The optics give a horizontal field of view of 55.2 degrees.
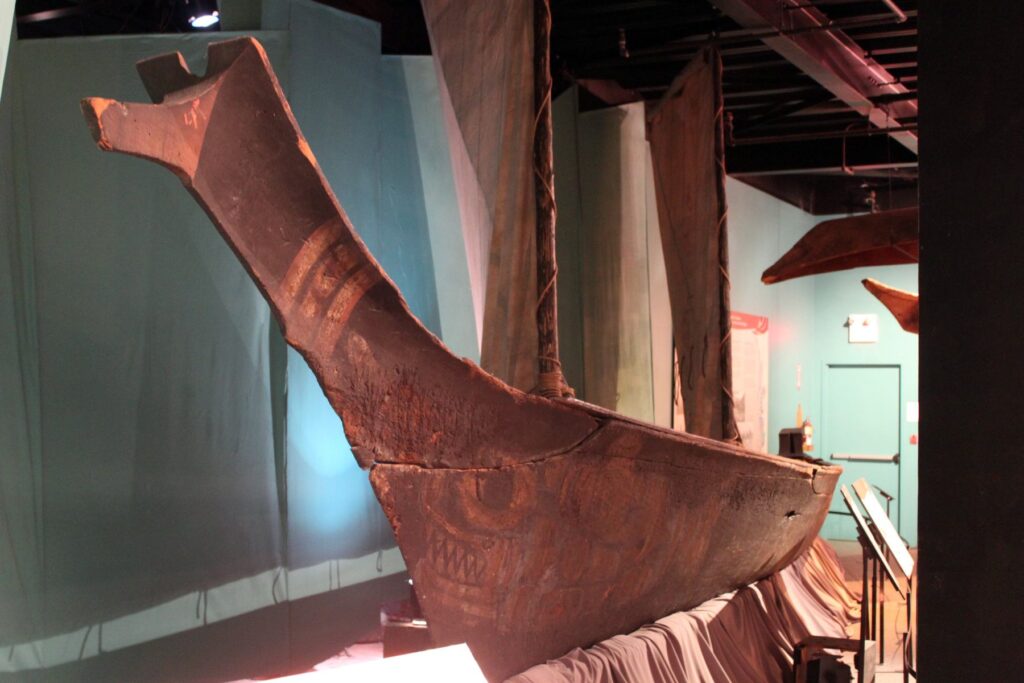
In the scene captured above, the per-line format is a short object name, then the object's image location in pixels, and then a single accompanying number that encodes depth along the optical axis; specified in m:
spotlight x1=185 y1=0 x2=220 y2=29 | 4.96
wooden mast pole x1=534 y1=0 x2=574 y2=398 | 3.25
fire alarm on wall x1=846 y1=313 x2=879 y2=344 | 9.30
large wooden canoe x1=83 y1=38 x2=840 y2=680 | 1.91
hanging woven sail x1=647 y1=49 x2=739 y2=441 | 5.26
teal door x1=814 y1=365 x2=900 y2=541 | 9.17
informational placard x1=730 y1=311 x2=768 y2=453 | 7.94
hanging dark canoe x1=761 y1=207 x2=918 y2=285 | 5.35
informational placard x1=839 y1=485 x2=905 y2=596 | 3.72
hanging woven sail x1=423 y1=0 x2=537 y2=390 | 3.68
